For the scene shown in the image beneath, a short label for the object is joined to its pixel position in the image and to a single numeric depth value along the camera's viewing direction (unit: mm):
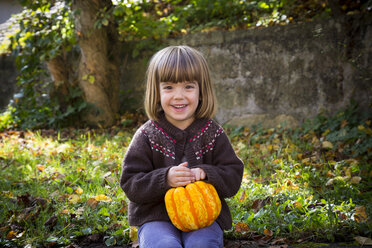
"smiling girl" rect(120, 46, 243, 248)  2025
